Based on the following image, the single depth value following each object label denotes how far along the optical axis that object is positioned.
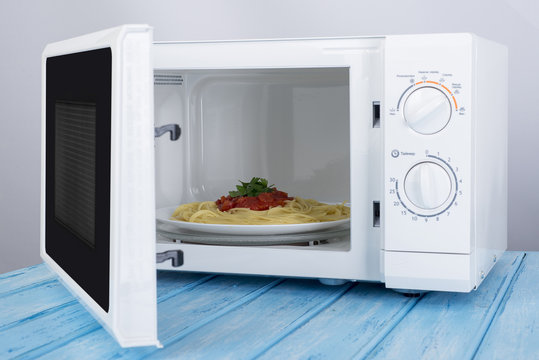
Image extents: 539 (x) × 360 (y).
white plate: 1.00
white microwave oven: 0.68
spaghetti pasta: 1.05
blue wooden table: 0.74
